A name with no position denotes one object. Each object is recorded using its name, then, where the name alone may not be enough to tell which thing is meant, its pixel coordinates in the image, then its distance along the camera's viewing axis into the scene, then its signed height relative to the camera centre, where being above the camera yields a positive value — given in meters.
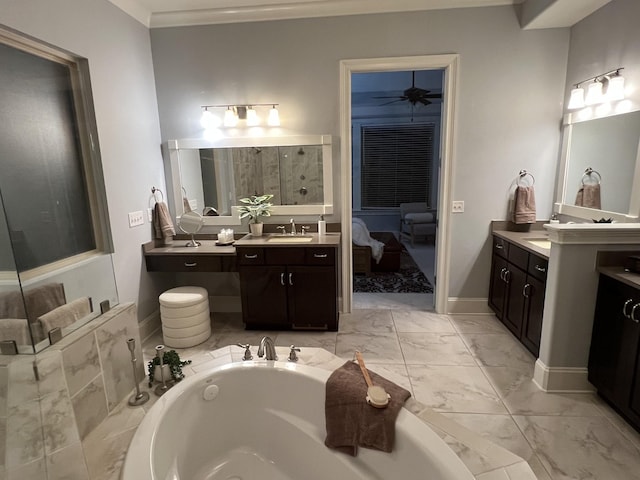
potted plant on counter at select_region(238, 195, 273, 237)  3.45 -0.31
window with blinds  7.34 +0.24
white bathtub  1.53 -1.26
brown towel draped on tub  1.52 -1.06
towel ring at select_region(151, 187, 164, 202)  3.36 -0.11
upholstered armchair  6.79 -0.94
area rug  4.39 -1.39
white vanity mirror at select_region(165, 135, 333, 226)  3.46 +0.04
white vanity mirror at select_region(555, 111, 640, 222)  2.42 +0.03
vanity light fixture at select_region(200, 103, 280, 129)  3.36 +0.60
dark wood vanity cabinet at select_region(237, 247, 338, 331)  3.14 -0.97
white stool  3.01 -1.17
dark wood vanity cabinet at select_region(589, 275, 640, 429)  1.90 -1.01
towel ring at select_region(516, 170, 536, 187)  3.29 -0.04
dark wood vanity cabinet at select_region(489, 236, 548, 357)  2.61 -0.96
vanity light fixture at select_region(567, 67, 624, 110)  2.50 +0.60
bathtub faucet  1.97 -0.96
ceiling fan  5.49 +1.25
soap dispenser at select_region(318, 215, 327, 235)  3.39 -0.47
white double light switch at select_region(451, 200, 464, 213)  3.39 -0.31
